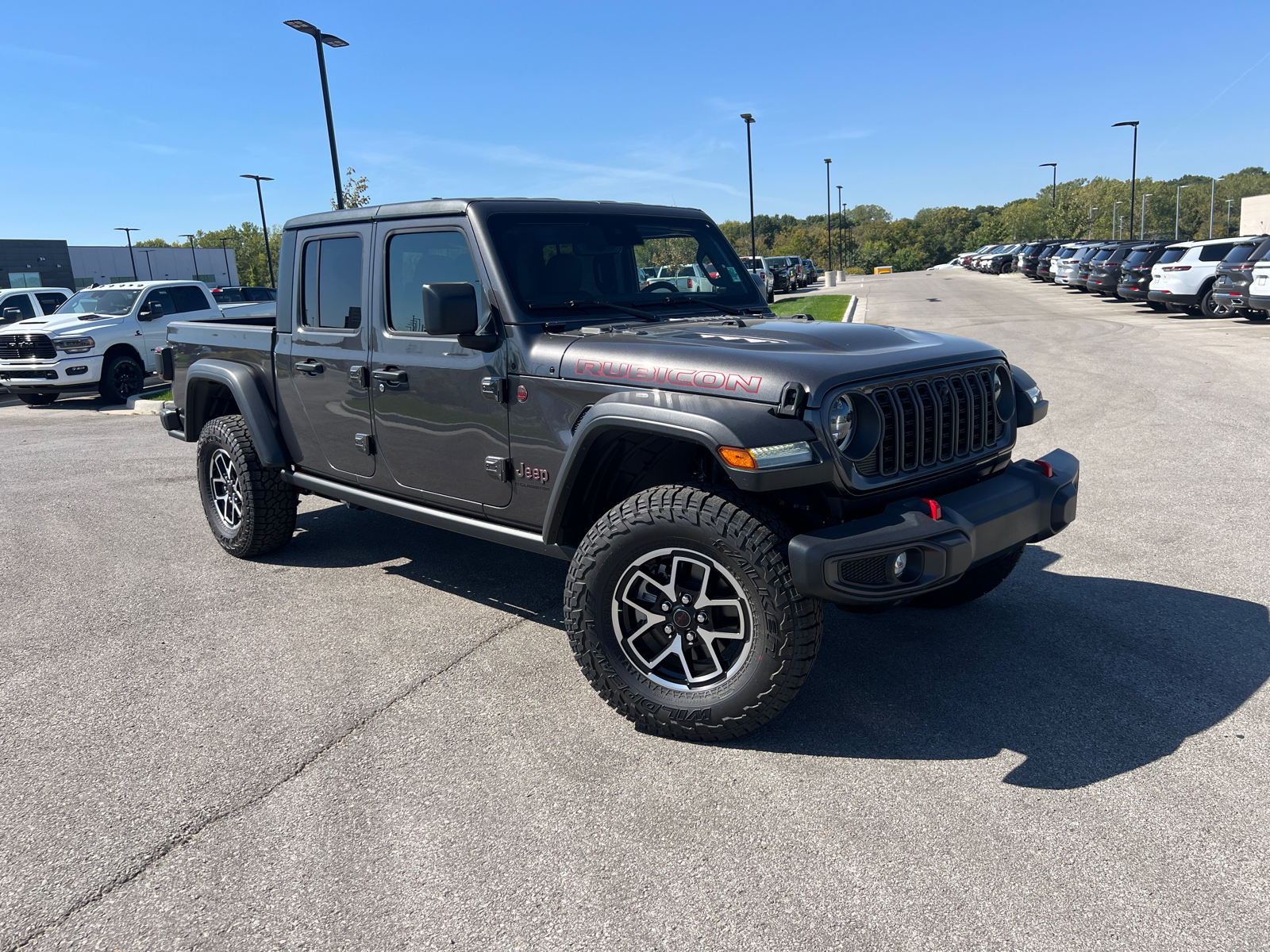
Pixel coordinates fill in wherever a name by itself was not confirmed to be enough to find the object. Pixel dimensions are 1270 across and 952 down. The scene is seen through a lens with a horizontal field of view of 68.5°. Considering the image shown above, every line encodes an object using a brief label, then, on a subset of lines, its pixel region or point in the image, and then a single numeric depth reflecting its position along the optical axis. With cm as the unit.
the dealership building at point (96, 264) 6750
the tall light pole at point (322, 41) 1862
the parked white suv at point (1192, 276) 2055
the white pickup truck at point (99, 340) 1529
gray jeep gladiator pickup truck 319
